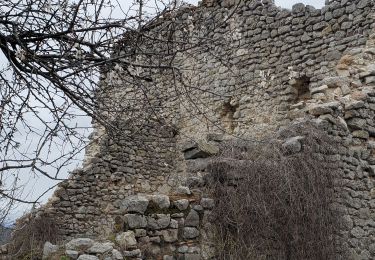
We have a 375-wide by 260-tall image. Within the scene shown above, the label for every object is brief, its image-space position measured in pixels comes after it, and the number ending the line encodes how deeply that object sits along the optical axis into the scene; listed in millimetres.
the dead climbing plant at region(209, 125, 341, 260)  5742
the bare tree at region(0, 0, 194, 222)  3725
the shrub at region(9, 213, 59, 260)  6520
